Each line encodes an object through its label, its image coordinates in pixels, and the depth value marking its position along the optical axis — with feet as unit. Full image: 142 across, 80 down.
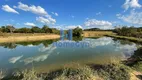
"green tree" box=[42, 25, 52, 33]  114.77
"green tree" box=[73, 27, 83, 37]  111.75
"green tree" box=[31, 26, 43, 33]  107.79
